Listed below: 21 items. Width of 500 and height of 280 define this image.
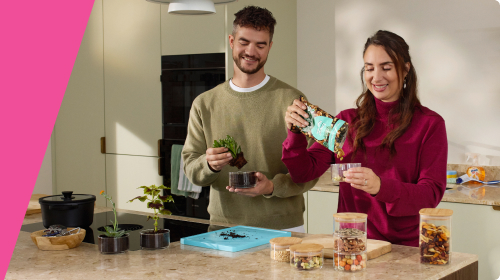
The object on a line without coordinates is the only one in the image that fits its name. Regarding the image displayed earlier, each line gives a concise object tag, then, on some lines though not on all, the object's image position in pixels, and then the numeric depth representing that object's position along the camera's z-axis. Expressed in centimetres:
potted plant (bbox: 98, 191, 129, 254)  157
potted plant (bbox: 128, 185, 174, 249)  162
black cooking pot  190
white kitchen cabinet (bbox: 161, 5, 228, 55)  356
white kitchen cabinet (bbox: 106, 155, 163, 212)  411
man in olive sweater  206
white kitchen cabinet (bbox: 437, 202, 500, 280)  273
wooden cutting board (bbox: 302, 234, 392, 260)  146
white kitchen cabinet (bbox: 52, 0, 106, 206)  443
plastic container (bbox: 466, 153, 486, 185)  324
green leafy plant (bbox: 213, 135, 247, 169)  193
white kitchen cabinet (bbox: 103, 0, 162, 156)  400
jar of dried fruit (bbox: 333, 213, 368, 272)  134
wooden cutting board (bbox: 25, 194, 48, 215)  237
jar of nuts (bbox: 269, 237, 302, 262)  145
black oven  362
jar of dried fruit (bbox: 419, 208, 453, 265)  135
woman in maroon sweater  166
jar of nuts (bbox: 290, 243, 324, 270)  135
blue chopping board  161
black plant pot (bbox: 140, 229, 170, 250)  162
